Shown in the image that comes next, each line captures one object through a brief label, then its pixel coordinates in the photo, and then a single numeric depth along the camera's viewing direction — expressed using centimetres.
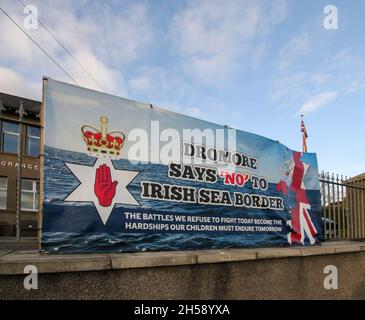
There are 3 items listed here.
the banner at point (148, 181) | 388
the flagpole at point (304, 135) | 1929
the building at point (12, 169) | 2064
